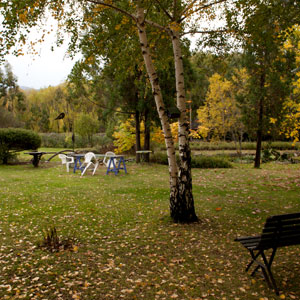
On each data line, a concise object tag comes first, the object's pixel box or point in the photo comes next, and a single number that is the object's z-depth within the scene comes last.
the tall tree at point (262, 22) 6.30
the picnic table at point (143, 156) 16.17
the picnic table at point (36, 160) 14.39
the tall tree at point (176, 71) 5.12
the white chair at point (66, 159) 13.19
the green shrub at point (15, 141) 15.49
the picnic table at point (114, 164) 12.03
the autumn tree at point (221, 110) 21.53
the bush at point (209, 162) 14.74
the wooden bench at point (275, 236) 3.11
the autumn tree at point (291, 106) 11.61
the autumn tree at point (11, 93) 40.62
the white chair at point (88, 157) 11.99
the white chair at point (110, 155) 12.39
